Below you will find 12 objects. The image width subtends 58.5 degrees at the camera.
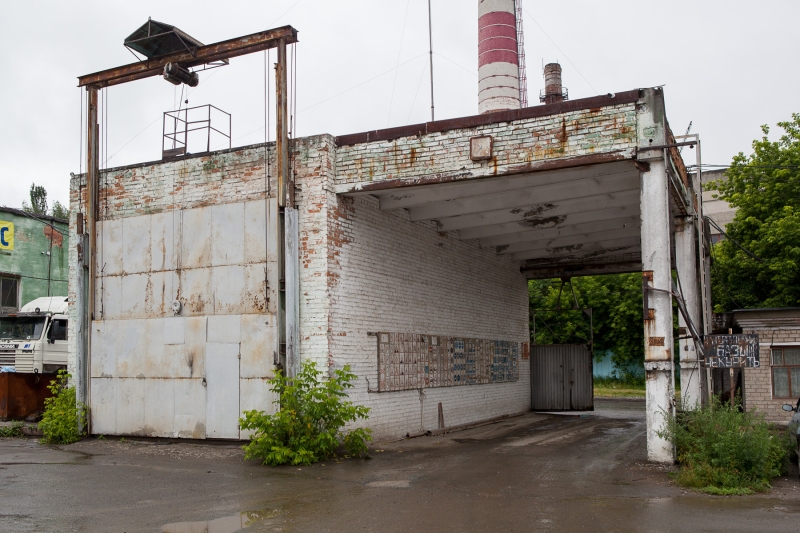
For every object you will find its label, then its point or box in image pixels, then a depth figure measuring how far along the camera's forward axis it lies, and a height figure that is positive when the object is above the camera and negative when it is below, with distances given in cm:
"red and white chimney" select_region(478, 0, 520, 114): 2536 +941
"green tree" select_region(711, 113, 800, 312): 2334 +284
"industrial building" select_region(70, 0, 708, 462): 1091 +140
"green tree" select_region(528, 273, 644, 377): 3497 +19
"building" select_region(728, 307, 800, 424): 1739 -127
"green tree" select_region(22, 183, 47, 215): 5769 +1040
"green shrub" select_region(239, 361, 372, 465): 1073 -154
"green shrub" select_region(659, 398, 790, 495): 874 -175
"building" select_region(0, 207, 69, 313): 2492 +253
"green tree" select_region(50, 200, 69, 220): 6269 +1047
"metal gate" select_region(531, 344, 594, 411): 2109 -184
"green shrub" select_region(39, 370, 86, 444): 1324 -171
